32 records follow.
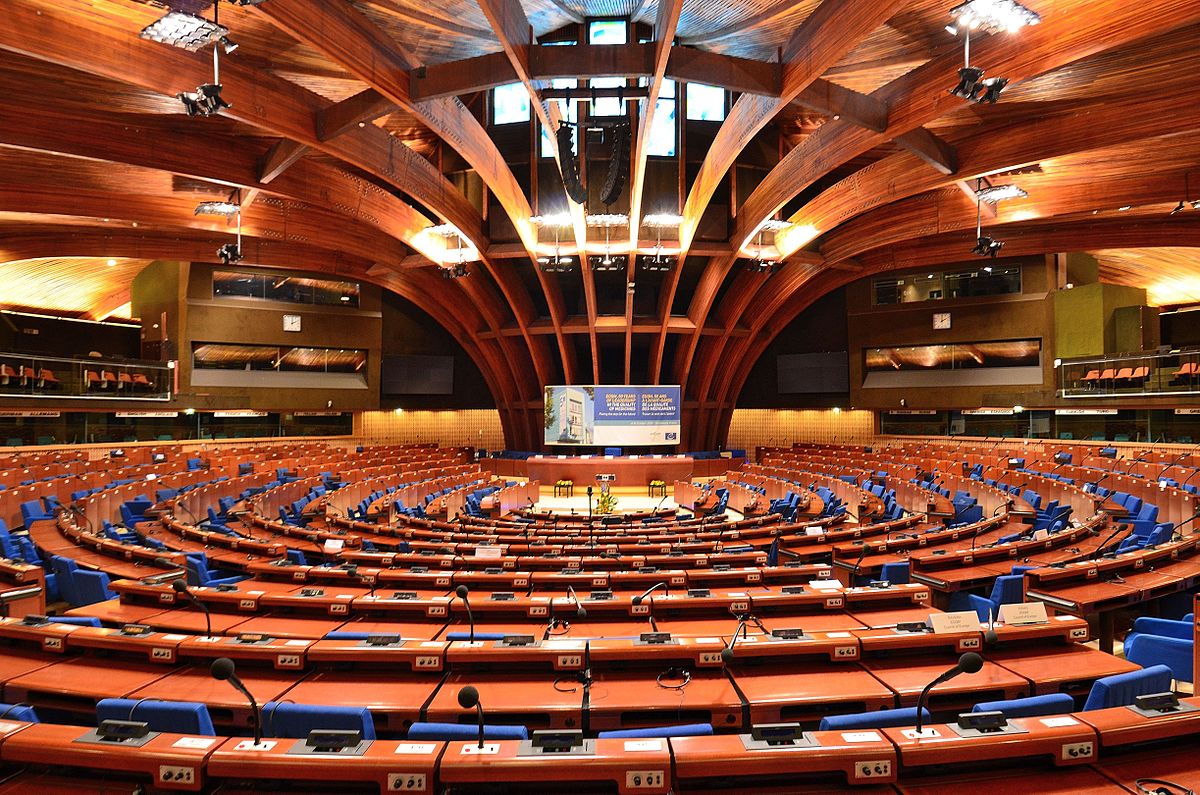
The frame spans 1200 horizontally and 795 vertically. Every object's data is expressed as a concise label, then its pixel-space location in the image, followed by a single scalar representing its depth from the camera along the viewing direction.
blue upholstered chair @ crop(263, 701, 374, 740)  3.41
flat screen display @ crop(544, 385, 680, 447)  25.31
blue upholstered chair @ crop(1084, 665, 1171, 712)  3.52
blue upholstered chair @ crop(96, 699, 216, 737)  3.39
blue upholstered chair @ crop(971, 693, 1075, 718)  3.38
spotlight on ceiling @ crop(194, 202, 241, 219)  15.12
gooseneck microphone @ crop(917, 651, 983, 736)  2.90
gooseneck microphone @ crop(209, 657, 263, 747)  2.92
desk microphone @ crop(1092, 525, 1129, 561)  7.75
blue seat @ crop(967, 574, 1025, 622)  6.60
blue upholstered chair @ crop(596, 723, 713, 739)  3.27
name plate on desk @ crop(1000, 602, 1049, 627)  4.58
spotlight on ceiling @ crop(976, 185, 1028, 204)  14.53
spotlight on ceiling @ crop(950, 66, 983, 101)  7.77
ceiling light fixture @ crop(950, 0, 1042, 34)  7.08
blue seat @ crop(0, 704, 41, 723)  3.45
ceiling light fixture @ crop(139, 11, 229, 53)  6.66
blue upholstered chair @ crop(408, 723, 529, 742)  3.21
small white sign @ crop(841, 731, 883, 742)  2.98
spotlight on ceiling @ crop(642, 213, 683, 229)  17.33
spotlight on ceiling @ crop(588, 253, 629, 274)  18.83
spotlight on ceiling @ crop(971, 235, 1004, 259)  16.20
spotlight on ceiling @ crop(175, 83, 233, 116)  7.94
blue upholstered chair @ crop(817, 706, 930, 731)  3.25
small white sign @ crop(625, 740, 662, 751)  2.91
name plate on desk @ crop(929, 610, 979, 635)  4.45
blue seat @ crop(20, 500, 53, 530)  12.07
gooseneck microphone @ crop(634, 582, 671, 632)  5.35
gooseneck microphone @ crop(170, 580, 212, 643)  4.76
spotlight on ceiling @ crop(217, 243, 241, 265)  16.67
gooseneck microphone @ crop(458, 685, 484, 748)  2.78
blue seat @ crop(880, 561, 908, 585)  7.62
